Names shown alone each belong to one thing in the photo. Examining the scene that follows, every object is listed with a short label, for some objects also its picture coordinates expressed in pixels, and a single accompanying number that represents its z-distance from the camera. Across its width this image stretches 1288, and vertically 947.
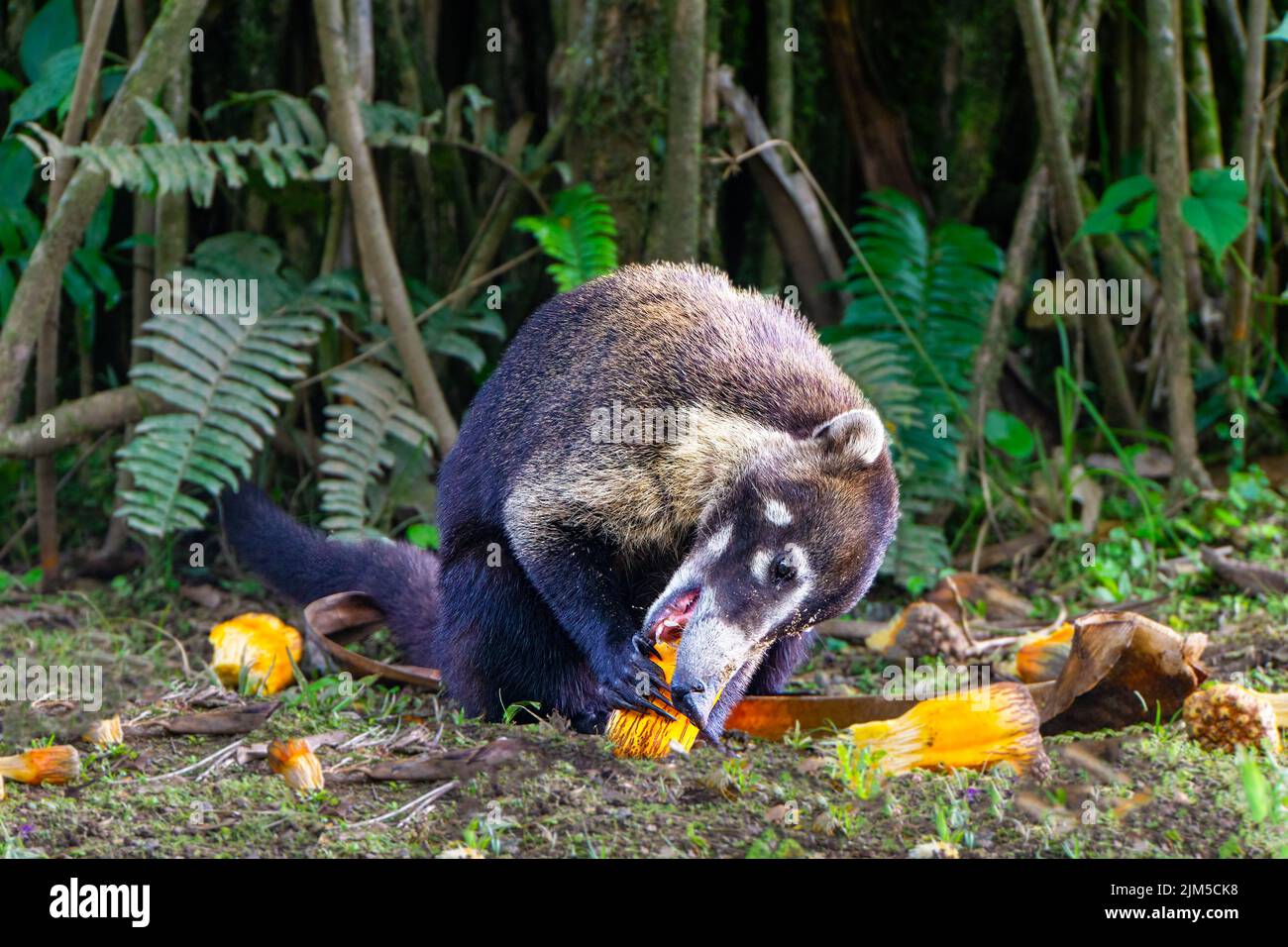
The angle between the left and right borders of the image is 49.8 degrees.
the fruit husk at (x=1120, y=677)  3.53
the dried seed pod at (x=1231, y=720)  3.38
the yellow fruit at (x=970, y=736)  3.30
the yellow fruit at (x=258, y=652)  4.33
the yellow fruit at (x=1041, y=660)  4.11
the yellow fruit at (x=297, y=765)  3.19
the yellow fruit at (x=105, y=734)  3.52
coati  3.48
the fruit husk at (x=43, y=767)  3.20
